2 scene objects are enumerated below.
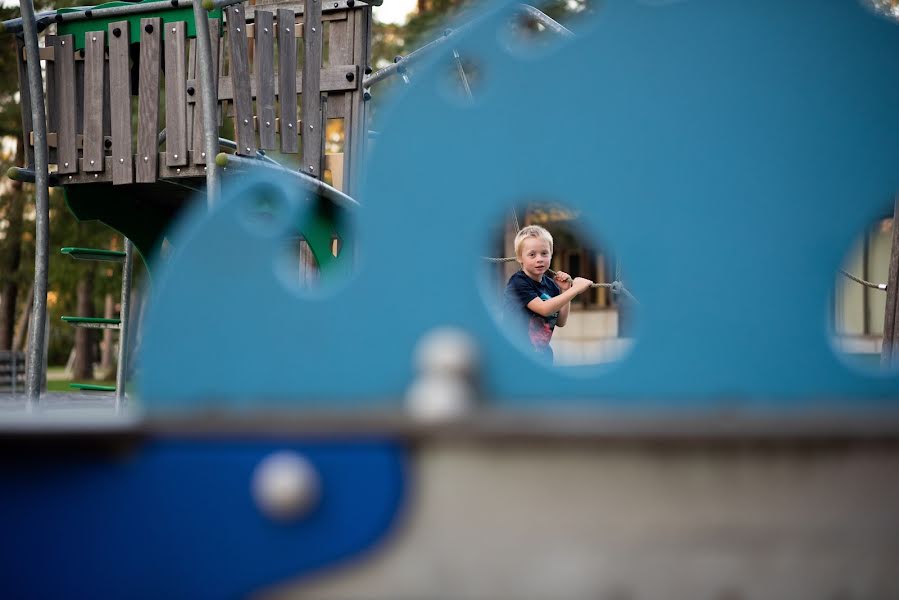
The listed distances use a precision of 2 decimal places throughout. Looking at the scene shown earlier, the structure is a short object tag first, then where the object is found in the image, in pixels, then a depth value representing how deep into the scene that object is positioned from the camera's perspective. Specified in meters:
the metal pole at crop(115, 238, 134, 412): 5.08
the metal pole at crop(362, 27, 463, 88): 5.02
